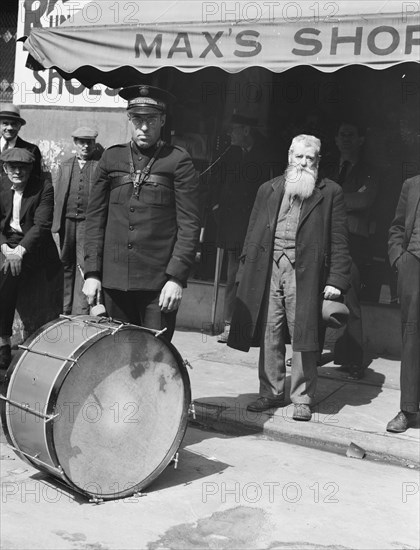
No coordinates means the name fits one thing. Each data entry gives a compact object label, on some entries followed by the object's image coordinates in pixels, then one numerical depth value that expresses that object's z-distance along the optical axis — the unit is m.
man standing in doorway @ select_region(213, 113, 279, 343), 8.60
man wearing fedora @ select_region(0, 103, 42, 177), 8.67
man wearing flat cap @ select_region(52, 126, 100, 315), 8.39
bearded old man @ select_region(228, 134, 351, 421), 6.04
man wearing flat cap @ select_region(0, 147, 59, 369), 7.62
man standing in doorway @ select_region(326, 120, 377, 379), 7.41
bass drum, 4.42
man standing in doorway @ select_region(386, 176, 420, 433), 5.91
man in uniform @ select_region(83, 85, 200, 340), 5.29
